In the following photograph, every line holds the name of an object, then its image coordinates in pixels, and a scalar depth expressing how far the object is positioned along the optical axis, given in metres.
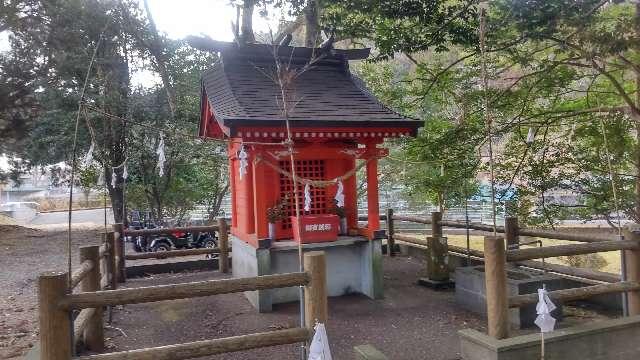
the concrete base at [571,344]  3.84
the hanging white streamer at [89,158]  4.67
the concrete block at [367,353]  3.47
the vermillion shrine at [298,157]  6.36
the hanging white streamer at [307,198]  5.63
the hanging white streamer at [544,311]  3.61
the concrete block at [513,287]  5.41
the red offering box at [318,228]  6.64
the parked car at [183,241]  12.41
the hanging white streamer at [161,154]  6.01
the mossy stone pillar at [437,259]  7.30
